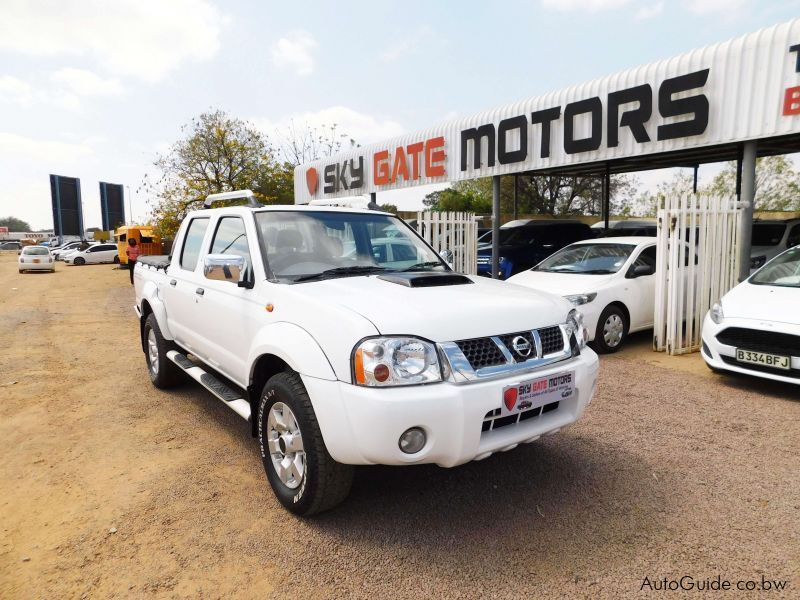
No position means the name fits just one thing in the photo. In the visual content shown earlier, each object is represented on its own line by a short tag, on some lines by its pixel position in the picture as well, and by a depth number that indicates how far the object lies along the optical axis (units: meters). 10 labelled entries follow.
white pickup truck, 2.57
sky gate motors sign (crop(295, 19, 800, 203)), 7.61
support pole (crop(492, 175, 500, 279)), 12.21
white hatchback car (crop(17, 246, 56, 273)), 28.94
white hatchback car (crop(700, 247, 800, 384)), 5.06
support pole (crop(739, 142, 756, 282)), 7.89
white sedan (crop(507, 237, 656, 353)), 7.03
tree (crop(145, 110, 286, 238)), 29.00
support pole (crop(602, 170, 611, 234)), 16.95
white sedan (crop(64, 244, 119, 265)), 37.44
